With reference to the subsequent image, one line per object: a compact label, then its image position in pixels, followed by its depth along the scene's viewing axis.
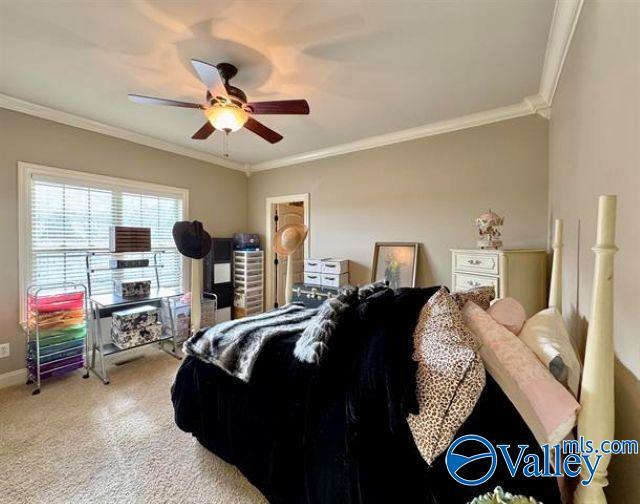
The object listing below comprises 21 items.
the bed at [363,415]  0.82
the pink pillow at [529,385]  0.92
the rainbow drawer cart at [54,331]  2.69
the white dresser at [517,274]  2.47
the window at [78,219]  2.87
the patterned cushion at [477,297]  1.48
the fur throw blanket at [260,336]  1.42
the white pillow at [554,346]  1.05
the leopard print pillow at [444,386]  0.97
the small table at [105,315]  2.88
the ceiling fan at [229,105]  2.01
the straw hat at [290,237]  2.89
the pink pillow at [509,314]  1.38
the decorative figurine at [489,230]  2.71
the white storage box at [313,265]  3.98
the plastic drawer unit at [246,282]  4.50
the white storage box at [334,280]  3.83
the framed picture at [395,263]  3.47
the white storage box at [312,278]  3.98
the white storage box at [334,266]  3.83
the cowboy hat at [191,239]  3.03
